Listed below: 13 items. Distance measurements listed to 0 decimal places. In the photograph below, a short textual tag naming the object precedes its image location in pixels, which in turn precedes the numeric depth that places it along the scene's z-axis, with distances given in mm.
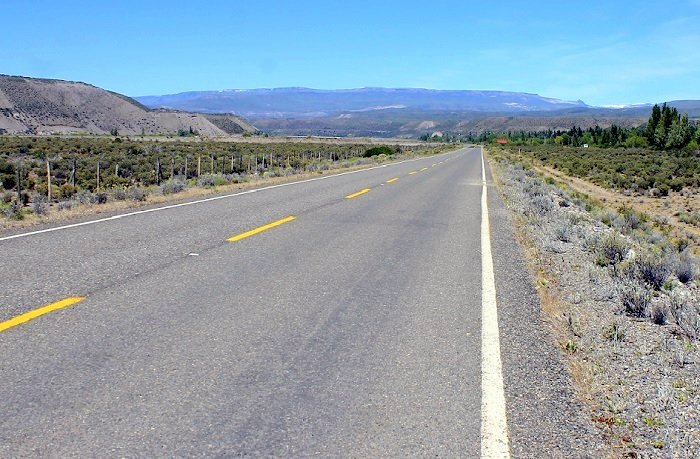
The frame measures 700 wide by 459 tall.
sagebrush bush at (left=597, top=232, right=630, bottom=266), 9570
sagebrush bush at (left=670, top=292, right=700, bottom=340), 6008
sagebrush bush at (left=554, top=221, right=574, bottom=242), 11565
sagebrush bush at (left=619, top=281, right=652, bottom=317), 6661
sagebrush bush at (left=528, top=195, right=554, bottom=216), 15544
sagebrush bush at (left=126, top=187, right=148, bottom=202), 15430
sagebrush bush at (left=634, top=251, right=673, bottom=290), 8305
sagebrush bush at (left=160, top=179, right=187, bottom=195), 17562
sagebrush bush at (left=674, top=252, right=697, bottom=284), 9891
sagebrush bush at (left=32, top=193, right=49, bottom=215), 12469
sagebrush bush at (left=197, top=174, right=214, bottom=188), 20578
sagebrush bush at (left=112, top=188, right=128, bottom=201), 15547
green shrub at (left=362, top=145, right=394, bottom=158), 73250
